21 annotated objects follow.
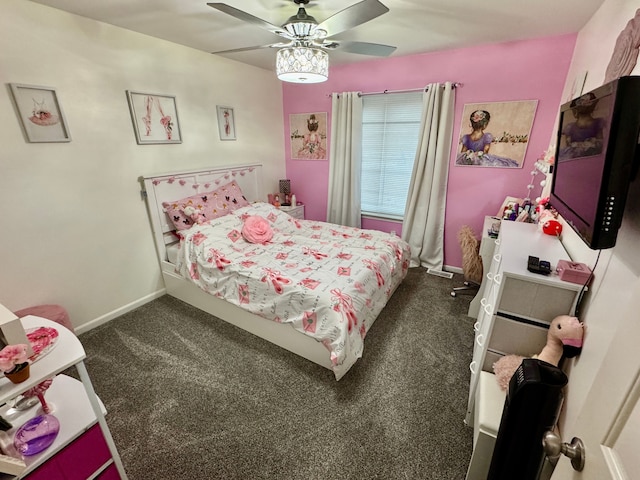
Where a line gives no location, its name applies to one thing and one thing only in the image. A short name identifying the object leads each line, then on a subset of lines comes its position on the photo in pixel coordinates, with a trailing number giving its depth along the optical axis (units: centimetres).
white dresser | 127
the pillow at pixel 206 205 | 279
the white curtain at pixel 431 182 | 305
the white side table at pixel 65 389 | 87
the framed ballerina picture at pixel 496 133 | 278
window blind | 336
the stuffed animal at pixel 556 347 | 113
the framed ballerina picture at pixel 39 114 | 189
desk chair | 255
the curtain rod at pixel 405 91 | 295
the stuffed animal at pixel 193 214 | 281
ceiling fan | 153
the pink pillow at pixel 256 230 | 277
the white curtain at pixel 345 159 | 354
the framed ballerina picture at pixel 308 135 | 388
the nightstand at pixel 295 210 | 391
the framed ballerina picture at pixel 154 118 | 250
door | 48
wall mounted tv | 77
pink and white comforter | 190
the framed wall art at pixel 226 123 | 322
